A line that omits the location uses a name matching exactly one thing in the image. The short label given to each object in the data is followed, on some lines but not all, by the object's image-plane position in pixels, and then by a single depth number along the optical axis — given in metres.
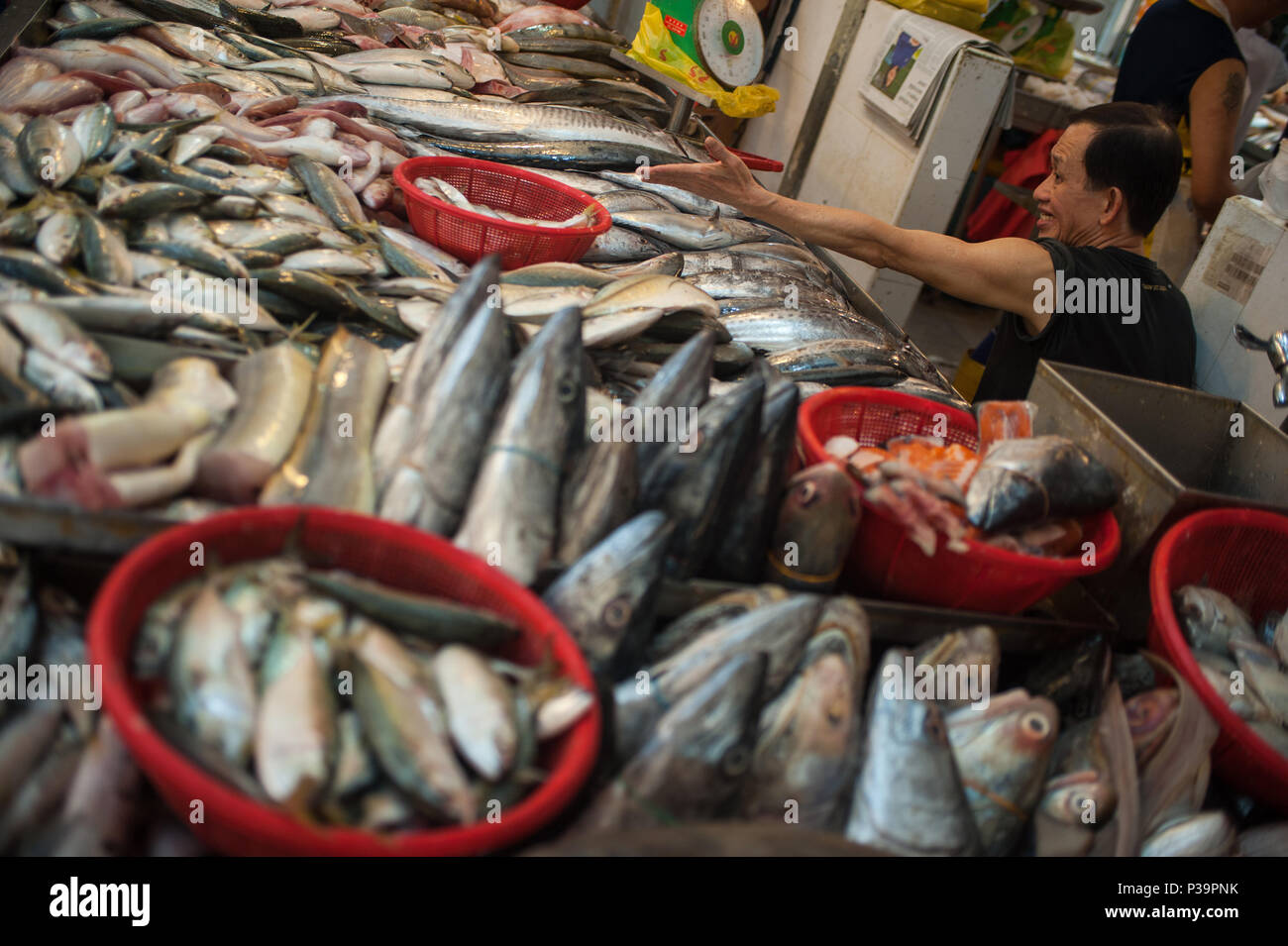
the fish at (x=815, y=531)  1.93
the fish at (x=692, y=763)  1.38
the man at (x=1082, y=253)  3.35
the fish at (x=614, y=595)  1.60
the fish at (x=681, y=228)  3.77
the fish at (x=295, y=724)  1.16
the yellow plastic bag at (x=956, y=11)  5.54
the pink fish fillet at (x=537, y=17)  5.73
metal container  2.20
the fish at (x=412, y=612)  1.42
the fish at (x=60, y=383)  1.71
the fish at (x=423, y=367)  1.81
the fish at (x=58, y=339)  1.76
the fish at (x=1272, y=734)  1.85
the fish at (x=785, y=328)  3.25
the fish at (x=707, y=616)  1.74
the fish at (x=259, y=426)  1.67
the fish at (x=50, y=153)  2.54
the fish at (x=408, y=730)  1.21
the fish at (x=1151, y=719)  1.83
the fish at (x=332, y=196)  2.95
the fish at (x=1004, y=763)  1.64
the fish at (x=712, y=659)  1.53
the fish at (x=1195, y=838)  1.71
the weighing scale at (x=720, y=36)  4.32
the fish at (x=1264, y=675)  1.97
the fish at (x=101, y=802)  1.20
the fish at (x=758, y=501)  1.92
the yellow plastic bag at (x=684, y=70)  4.45
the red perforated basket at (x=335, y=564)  1.09
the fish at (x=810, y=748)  1.52
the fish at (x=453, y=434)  1.71
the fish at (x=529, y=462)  1.66
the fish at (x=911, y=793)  1.51
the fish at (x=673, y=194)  4.11
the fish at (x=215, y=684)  1.20
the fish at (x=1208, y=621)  2.08
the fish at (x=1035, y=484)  1.99
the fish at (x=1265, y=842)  1.79
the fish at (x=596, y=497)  1.75
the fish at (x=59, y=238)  2.20
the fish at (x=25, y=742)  1.21
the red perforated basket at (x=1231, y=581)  1.79
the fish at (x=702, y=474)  1.84
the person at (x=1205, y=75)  4.75
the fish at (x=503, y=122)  4.10
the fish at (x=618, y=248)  3.54
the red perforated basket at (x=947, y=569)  1.97
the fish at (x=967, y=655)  1.84
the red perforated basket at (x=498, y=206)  2.90
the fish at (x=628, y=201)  3.83
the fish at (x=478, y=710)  1.26
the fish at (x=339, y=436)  1.67
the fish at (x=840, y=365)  3.05
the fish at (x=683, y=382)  2.03
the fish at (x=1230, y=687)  1.94
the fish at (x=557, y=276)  2.79
